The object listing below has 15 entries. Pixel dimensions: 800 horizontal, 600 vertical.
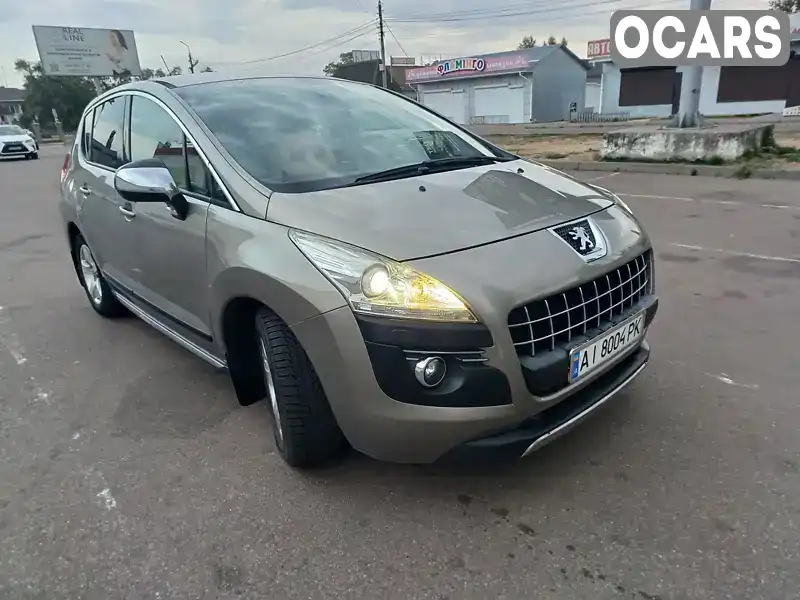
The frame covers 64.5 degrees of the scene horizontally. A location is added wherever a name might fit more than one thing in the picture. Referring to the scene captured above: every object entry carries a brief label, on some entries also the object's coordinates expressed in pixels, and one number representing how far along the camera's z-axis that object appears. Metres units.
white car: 24.19
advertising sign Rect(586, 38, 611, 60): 36.81
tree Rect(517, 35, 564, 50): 85.81
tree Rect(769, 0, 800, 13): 40.59
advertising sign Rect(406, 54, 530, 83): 38.22
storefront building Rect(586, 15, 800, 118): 28.23
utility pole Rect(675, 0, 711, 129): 11.93
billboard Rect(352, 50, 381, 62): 64.64
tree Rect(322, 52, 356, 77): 68.22
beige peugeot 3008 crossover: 2.15
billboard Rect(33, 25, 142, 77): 50.16
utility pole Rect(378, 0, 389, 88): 39.26
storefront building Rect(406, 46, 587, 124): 38.44
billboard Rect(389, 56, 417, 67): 60.75
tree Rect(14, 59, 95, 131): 59.88
